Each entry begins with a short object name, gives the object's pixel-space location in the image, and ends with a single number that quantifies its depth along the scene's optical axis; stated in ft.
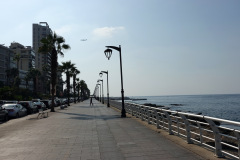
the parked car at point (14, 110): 73.41
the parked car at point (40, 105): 110.34
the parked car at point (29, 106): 92.53
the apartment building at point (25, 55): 470.80
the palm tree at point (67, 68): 184.72
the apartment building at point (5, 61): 338.13
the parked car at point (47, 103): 128.71
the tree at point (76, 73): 224.70
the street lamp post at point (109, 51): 63.25
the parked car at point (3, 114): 64.95
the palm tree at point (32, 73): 343.05
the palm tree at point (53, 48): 103.09
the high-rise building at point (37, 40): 539.70
